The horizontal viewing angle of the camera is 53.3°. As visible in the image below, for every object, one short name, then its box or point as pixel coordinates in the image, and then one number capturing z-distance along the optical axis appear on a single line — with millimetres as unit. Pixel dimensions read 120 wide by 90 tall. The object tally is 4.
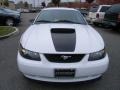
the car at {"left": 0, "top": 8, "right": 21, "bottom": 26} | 8609
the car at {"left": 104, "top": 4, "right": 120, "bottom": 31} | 6355
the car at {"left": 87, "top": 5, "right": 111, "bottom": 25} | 8508
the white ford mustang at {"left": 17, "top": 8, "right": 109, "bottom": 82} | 2027
